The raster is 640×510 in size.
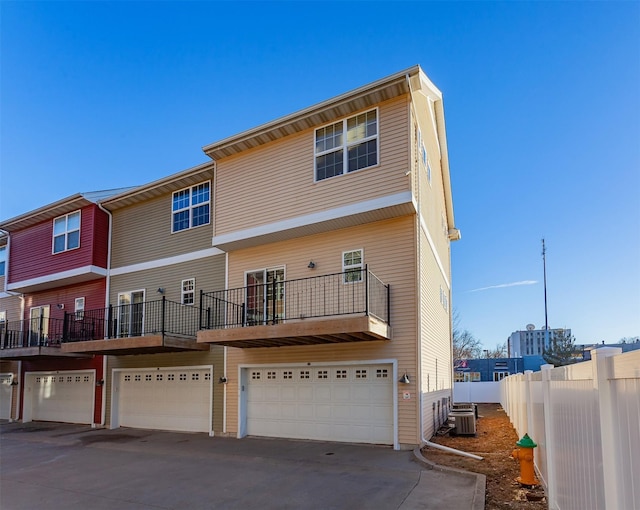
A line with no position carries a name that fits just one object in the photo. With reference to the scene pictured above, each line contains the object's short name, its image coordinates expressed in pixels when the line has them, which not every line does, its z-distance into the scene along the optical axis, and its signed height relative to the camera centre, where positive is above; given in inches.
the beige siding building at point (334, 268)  458.3 +63.0
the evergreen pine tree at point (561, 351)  1550.2 -82.6
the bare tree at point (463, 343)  1939.0 -69.8
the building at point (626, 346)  940.6 -47.4
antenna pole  1621.6 +112.5
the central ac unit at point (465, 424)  514.6 -104.8
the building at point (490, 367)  1598.2 -137.7
